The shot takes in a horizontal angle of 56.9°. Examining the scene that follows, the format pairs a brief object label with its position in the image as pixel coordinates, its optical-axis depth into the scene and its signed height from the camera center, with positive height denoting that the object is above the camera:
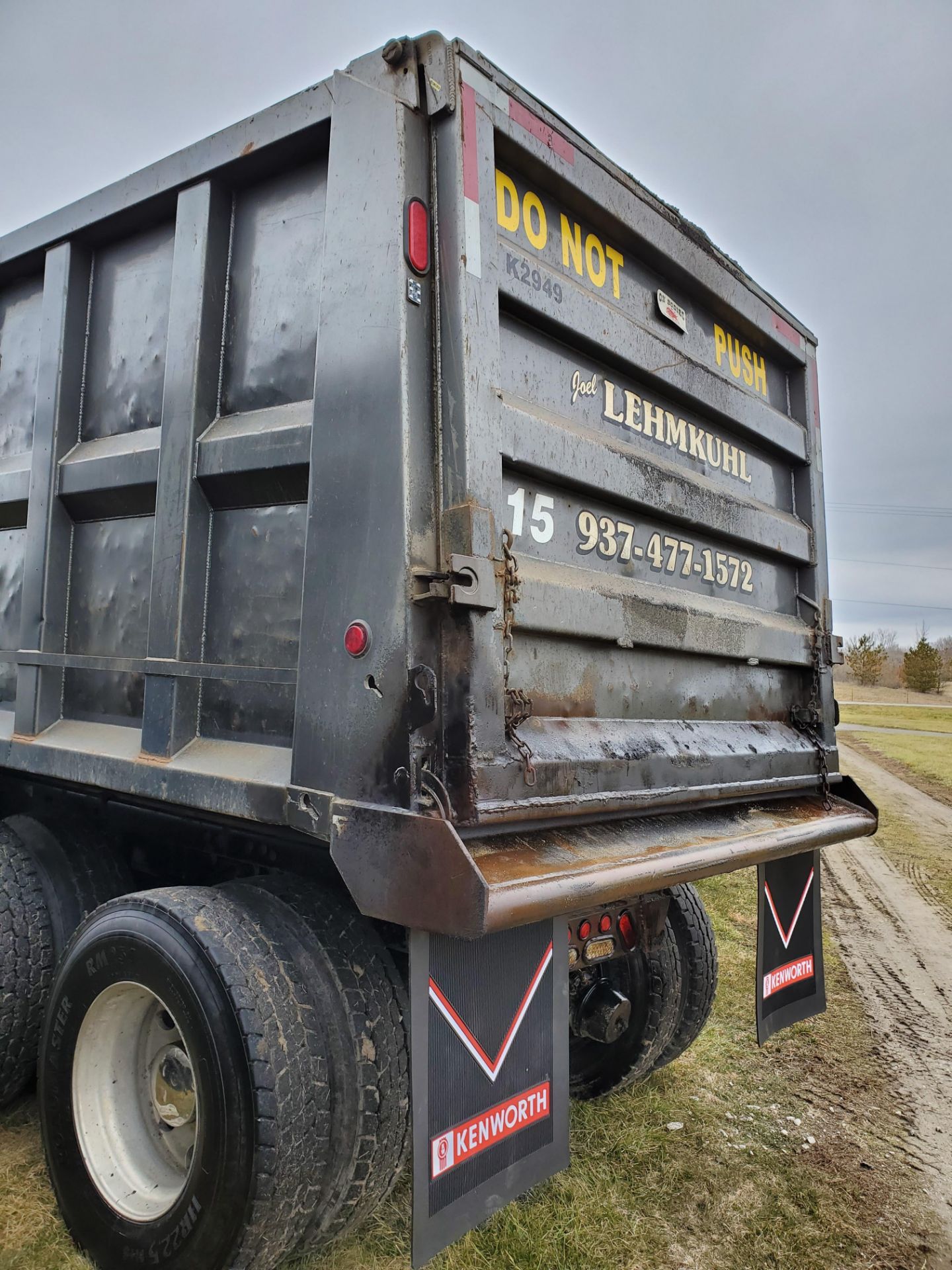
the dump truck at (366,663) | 1.88 +0.15
